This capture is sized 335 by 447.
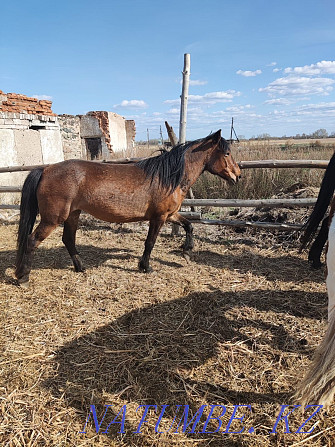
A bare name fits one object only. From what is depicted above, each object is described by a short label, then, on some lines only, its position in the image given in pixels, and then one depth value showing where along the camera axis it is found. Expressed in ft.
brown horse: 11.04
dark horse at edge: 7.50
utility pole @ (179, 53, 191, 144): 17.12
